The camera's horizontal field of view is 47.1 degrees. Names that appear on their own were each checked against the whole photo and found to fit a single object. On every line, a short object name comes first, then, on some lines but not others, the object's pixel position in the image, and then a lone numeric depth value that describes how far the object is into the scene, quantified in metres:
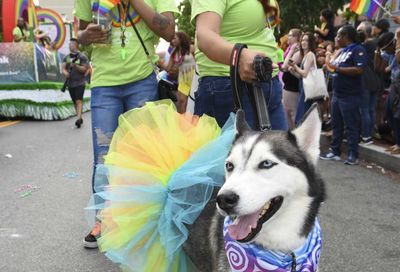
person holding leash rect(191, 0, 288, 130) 2.29
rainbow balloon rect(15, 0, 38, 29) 16.61
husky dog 1.86
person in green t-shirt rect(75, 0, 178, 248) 3.18
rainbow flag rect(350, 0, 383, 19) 7.35
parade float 12.30
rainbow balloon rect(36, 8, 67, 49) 19.67
